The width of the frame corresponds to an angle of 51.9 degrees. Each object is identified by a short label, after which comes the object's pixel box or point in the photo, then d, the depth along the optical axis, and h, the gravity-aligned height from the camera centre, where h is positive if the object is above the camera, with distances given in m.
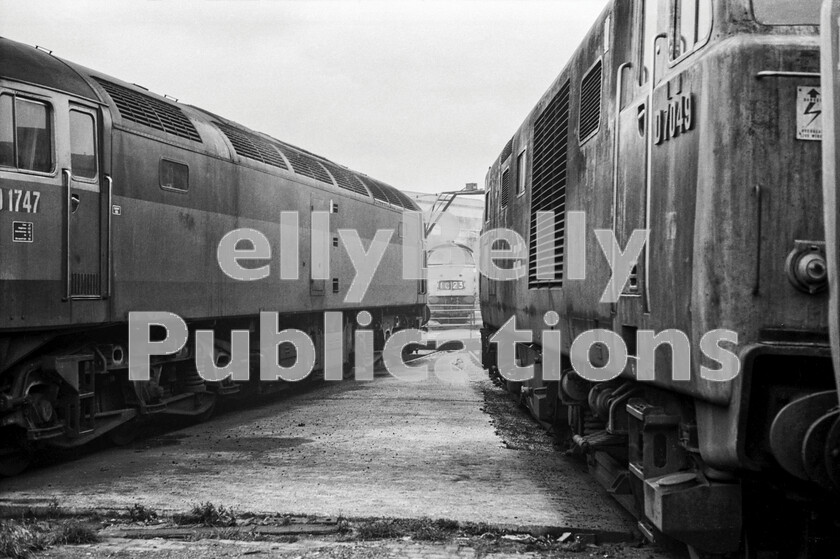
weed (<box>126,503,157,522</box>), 5.64 -1.53
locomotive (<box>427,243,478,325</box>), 32.03 -0.49
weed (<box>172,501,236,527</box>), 5.54 -1.53
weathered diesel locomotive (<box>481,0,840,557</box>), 3.55 +0.02
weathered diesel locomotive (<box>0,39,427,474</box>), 7.38 +0.43
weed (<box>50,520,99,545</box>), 5.15 -1.52
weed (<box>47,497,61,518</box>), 5.81 -1.54
